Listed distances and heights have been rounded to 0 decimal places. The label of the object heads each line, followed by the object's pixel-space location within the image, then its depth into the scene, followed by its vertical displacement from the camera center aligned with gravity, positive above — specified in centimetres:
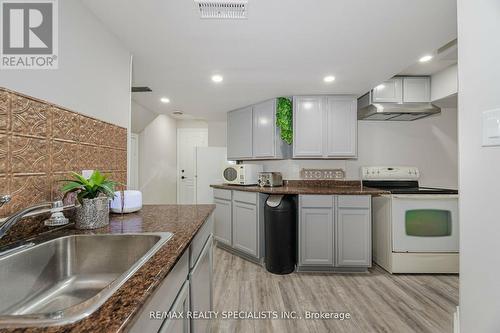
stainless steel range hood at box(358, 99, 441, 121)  277 +73
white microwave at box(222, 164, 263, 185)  313 -11
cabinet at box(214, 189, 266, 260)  277 -77
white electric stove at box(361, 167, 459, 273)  244 -74
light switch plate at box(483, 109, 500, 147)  73 +13
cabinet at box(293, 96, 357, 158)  294 +54
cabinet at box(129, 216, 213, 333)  62 -51
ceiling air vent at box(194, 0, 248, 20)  130 +99
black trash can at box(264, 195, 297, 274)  250 -83
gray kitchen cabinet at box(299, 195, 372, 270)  250 -77
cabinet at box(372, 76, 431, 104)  279 +98
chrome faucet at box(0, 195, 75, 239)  74 -19
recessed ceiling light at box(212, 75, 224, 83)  234 +98
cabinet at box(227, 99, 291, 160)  312 +49
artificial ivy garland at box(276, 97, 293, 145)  300 +68
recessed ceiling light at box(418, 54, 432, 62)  218 +113
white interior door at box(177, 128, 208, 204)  486 +21
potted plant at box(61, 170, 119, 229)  110 -17
